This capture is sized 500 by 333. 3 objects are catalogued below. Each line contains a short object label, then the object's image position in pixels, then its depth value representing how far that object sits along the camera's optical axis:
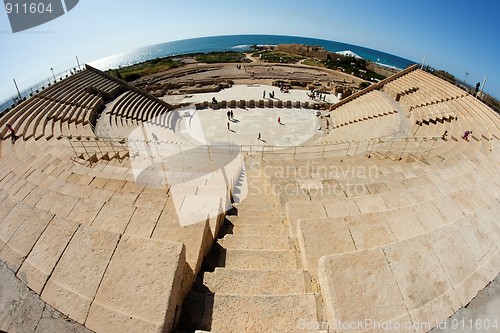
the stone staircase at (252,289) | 3.35
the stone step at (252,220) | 7.00
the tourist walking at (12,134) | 14.36
